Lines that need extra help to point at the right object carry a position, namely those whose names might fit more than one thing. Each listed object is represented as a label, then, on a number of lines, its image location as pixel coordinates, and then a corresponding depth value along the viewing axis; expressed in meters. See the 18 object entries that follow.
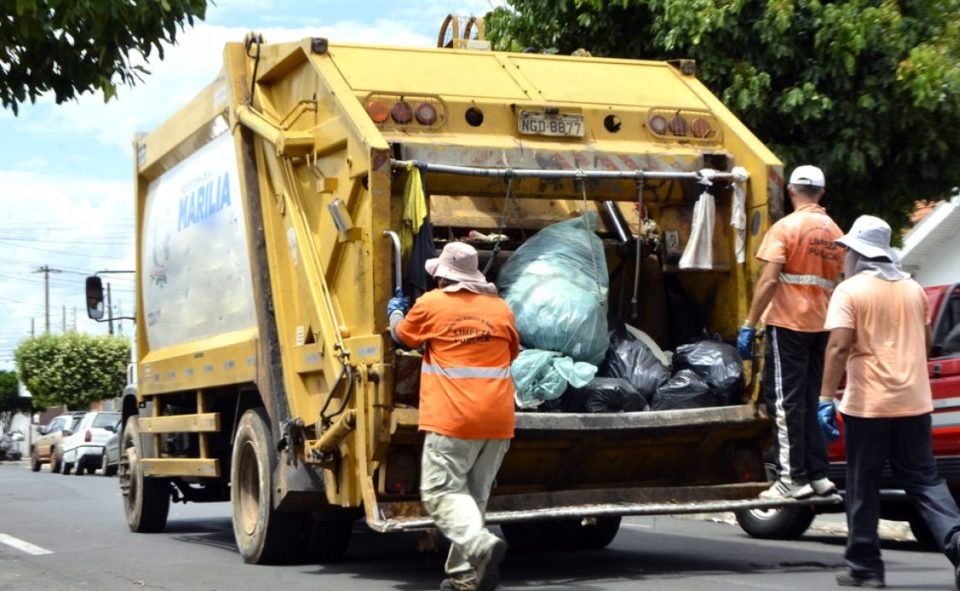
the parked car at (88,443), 51.15
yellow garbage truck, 12.63
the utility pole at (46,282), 128.81
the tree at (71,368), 89.56
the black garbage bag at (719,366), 13.49
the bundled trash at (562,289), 13.30
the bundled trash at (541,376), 12.96
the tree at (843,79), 19.45
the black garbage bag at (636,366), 13.65
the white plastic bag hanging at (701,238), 13.87
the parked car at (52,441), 55.55
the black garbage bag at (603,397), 13.12
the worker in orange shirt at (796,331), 13.10
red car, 15.56
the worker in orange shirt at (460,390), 11.66
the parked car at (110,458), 47.26
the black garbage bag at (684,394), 13.46
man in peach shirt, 11.55
